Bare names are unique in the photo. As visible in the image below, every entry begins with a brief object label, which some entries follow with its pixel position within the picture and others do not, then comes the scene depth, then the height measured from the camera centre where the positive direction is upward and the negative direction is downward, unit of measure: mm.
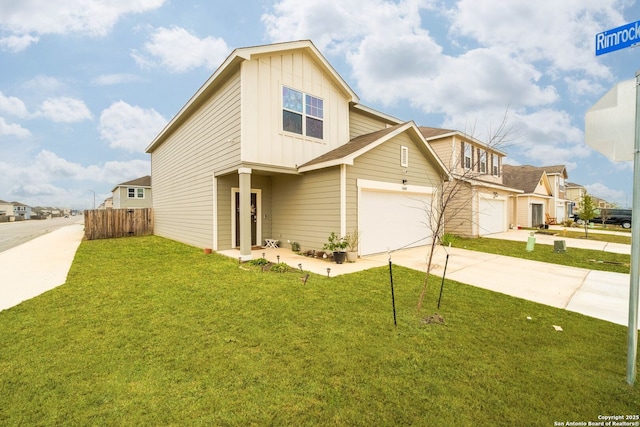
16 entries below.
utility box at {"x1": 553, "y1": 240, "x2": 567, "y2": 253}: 11015 -1437
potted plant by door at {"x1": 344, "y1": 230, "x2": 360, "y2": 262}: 9053 -1121
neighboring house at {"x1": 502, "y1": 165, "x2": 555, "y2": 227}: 23797 +1389
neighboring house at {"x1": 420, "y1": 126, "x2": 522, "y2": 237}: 16141 +786
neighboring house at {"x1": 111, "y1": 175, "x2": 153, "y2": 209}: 33344 +2296
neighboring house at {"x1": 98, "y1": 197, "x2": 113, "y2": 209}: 54172 +2078
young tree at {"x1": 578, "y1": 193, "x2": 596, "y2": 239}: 19438 +131
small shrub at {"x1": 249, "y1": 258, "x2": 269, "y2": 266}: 8084 -1509
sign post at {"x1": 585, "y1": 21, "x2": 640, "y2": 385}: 2607 +848
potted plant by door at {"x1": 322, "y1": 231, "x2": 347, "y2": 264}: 8737 -1175
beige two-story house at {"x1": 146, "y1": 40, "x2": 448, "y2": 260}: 9242 +1926
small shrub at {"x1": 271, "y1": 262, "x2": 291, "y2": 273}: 7358 -1548
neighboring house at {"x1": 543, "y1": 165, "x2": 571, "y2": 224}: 28688 +2173
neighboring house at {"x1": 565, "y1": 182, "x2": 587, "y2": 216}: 48281 +3769
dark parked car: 27219 -542
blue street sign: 2529 +1669
